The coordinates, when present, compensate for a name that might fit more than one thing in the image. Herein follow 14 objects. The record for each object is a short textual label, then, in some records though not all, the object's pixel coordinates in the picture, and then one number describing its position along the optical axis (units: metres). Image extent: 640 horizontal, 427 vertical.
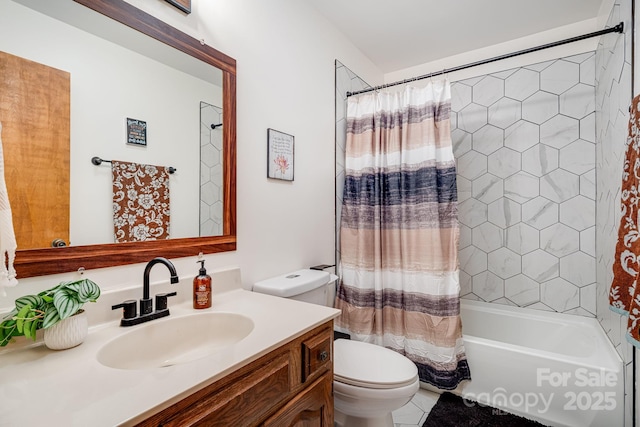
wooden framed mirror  0.87
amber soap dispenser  1.10
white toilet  1.26
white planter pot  0.76
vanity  0.56
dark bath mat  1.61
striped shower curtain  1.77
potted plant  0.73
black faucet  0.95
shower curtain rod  1.54
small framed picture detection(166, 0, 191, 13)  1.16
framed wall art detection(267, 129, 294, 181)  1.58
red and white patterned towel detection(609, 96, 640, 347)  1.09
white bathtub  1.50
